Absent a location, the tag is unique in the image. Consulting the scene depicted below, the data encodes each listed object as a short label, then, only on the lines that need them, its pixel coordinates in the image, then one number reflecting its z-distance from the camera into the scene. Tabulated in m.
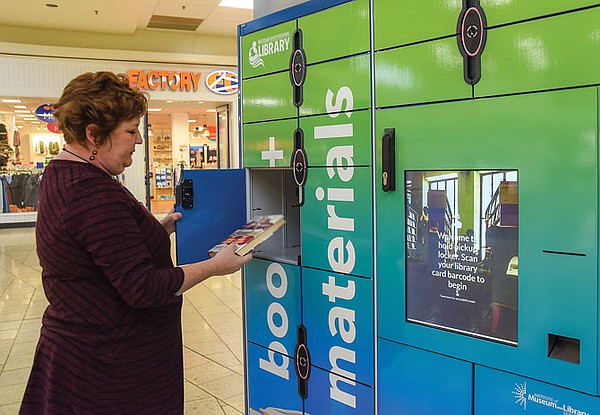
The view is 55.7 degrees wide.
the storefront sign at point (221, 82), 12.17
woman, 1.58
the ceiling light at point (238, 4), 9.55
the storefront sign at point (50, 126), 12.71
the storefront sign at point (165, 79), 11.62
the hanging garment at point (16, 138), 14.16
